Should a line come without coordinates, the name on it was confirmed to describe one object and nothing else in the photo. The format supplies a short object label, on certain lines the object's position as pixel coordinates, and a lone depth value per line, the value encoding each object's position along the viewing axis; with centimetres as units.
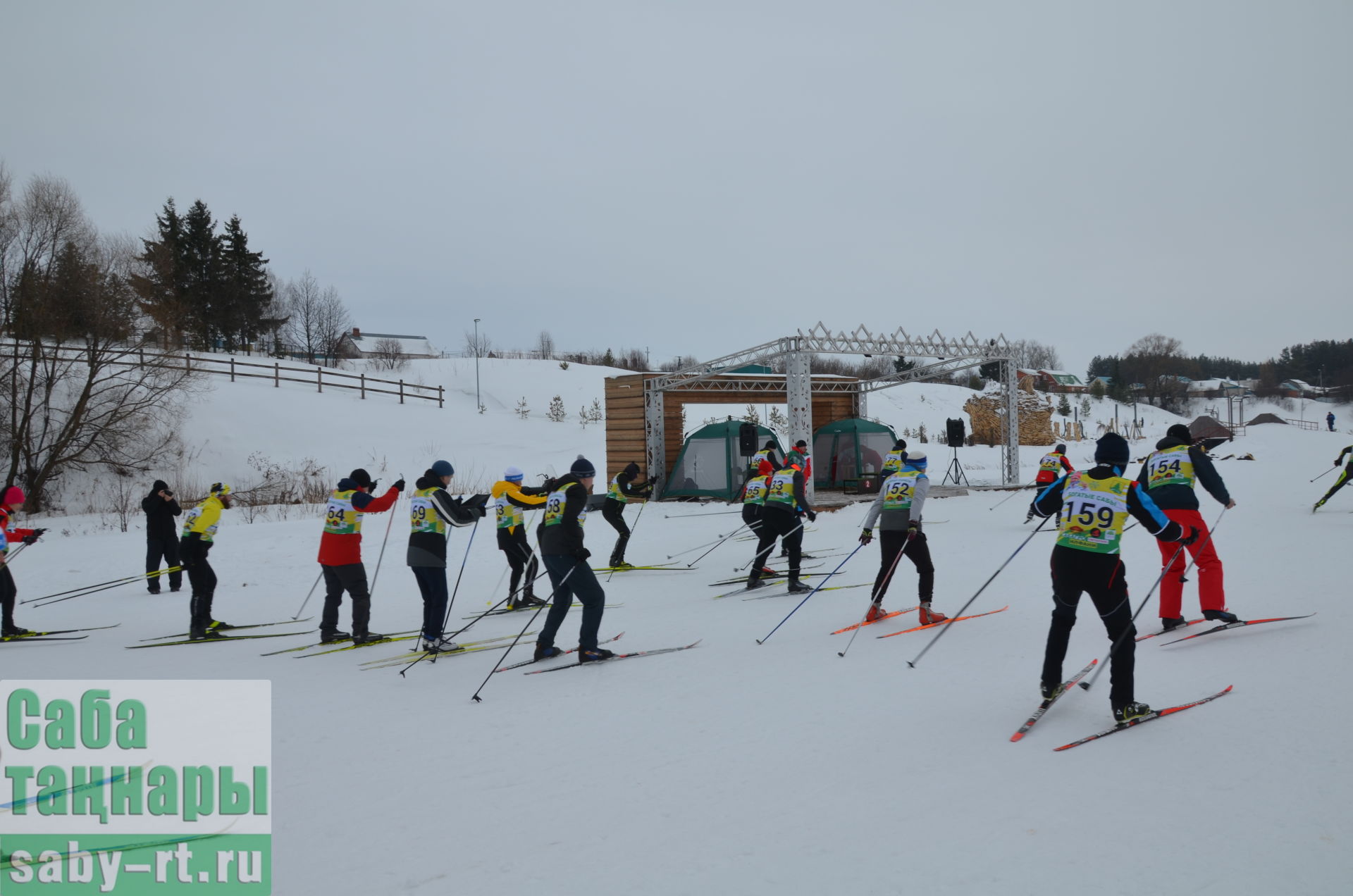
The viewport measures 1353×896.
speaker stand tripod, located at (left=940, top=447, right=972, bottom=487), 2303
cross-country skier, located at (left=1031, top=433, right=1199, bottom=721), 448
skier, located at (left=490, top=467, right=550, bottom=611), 928
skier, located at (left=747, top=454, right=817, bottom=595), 929
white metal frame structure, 1830
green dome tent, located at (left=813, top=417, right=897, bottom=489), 2248
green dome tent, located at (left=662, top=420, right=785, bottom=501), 2000
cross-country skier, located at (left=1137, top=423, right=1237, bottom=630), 650
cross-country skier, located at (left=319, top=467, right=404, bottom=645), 747
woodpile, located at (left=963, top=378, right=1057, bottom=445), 3884
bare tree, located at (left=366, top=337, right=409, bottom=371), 4584
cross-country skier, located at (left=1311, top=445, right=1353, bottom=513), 1265
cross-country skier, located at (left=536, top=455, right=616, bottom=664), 655
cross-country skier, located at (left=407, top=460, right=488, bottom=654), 718
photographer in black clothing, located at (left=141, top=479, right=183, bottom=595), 1078
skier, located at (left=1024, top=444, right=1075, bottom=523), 1259
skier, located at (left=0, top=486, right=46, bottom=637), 823
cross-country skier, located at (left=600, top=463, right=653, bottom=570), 1169
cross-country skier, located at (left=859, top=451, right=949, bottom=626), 738
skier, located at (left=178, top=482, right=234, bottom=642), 844
